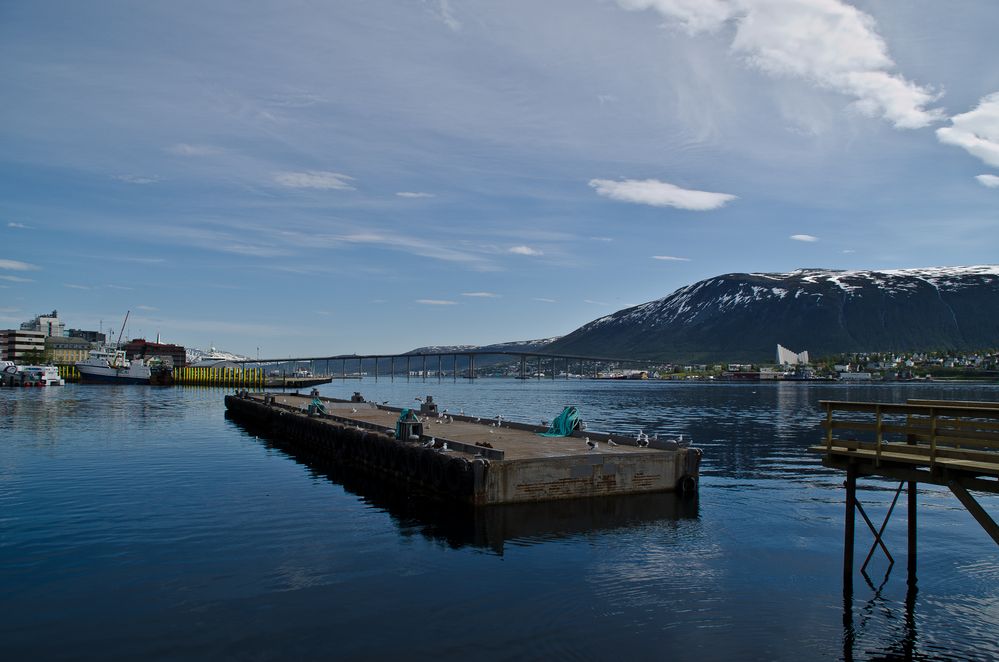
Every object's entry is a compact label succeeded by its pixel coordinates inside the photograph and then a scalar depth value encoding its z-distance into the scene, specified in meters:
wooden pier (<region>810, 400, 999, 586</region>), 17.05
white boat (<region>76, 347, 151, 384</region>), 193.50
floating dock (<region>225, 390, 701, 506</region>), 28.81
